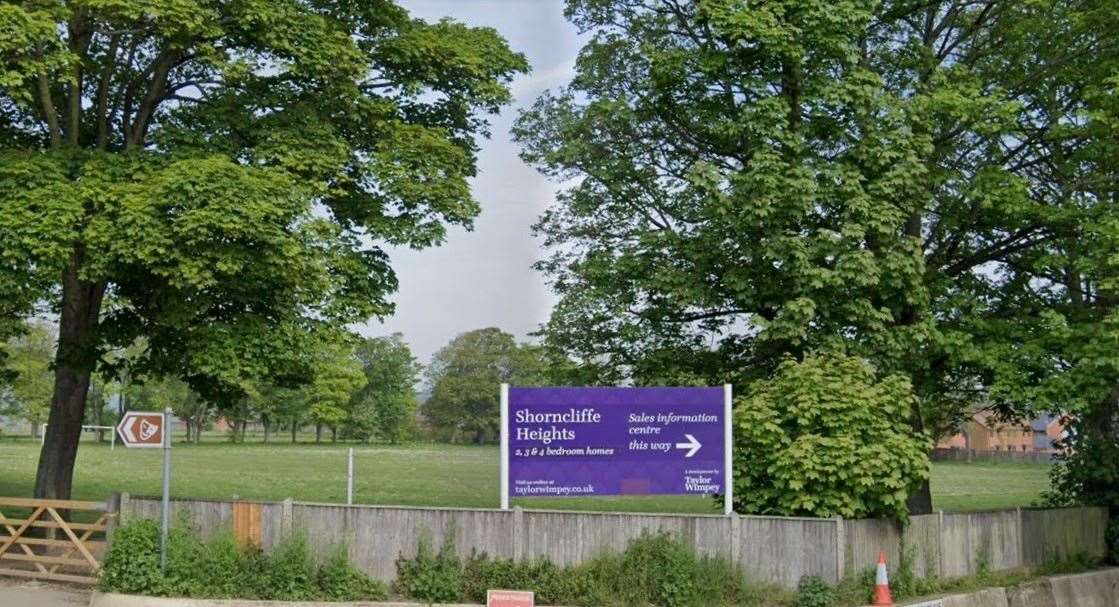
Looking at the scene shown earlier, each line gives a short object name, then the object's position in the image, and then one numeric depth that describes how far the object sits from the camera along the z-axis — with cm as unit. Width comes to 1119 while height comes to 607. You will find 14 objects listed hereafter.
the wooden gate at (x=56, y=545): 1590
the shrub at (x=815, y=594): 1446
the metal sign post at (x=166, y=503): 1469
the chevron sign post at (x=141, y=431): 1459
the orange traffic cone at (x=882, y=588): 1430
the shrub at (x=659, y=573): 1435
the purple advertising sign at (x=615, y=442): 1542
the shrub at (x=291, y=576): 1462
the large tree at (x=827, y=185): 1827
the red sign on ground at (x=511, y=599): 1383
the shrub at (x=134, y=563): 1477
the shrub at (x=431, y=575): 1463
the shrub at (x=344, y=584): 1473
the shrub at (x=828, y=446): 1509
